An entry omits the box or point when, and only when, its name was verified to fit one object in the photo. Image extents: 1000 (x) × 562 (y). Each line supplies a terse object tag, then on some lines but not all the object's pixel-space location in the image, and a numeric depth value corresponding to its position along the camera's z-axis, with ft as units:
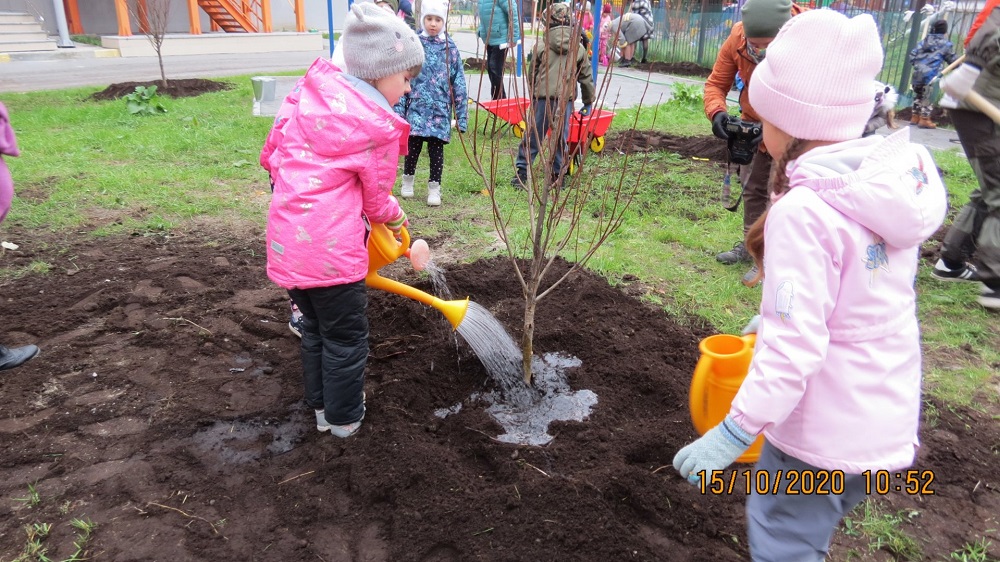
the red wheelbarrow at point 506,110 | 22.99
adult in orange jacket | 11.95
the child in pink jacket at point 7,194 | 9.93
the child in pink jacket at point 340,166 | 7.61
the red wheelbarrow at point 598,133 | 20.63
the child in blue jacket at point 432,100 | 18.86
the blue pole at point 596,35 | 22.78
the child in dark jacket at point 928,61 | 32.78
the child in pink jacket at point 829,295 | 4.66
